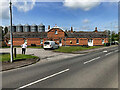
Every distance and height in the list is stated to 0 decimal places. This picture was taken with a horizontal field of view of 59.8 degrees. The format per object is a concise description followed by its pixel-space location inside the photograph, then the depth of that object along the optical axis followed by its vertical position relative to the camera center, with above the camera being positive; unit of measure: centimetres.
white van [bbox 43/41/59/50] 2244 -31
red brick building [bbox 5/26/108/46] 3450 +198
